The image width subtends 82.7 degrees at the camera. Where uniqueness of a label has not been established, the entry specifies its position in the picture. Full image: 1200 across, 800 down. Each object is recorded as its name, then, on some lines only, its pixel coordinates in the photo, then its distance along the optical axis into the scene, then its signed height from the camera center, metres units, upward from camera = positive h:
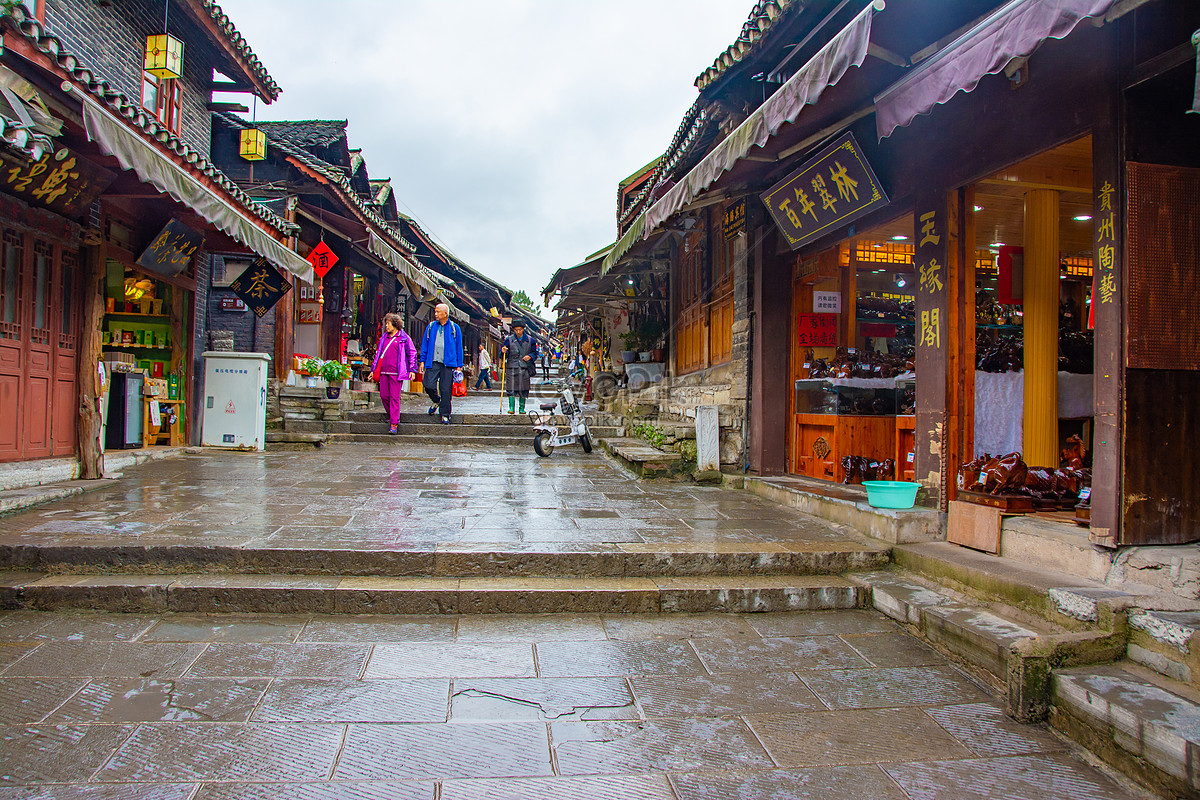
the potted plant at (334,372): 13.47 +0.66
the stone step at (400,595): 3.96 -1.14
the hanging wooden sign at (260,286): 10.91 +1.89
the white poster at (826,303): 8.00 +1.31
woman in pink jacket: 11.33 +0.80
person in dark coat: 14.39 +0.82
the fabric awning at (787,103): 4.14 +2.23
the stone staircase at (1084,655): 2.55 -1.11
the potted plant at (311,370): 13.88 +0.71
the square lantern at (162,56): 9.84 +5.02
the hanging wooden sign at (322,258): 13.55 +2.93
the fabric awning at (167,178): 5.23 +2.05
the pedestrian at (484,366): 26.78 +1.67
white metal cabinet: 9.73 -0.05
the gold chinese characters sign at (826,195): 5.57 +1.96
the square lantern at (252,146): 13.17 +5.00
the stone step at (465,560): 4.24 -1.00
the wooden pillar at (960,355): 5.11 +0.47
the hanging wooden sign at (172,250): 8.36 +1.94
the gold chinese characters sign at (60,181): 5.88 +2.01
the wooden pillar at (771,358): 7.85 +0.63
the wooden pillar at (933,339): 5.14 +0.60
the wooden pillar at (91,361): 7.03 +0.42
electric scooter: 10.60 -0.31
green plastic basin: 5.13 -0.59
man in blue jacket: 11.62 +0.91
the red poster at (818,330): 8.00 +0.99
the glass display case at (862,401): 7.14 +0.15
